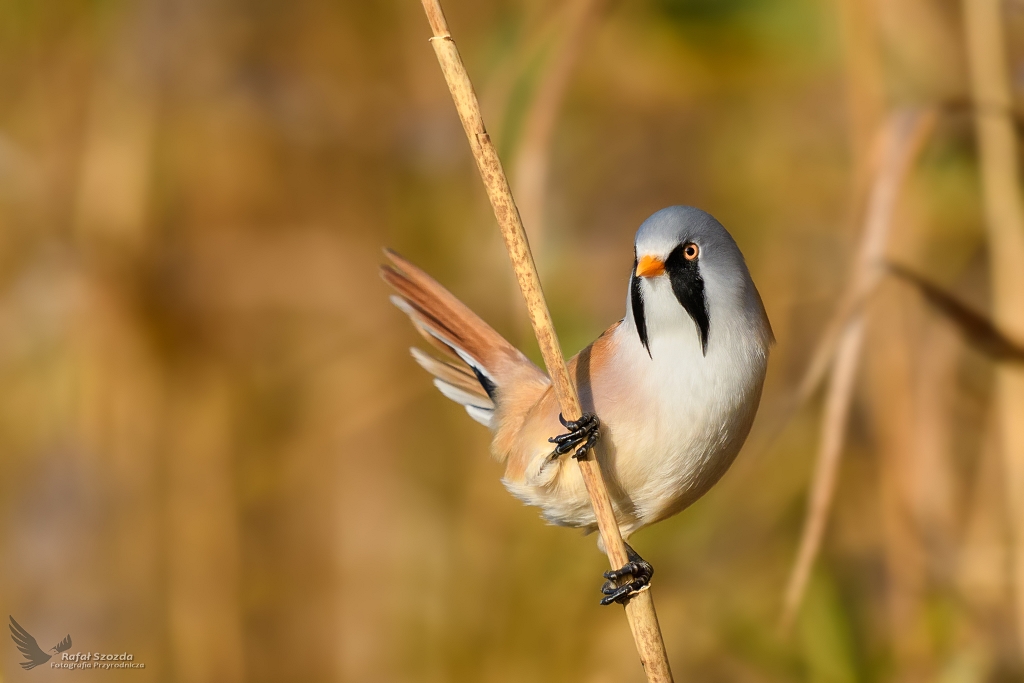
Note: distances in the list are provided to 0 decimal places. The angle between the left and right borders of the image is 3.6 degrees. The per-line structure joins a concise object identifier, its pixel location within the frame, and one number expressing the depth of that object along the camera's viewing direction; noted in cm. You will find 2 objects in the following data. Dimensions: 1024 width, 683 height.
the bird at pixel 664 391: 350
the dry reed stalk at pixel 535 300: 346
